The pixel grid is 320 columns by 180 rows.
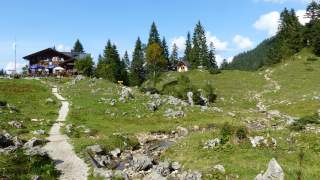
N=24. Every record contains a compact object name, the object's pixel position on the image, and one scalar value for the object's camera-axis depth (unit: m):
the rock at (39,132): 24.86
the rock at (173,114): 33.80
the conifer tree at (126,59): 105.98
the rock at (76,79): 55.12
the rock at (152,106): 35.20
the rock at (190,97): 43.98
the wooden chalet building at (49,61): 75.44
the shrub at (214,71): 67.98
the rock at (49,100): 37.79
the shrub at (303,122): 26.96
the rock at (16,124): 26.14
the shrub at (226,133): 19.95
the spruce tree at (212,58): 93.23
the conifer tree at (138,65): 82.72
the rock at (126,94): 39.22
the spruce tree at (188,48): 96.91
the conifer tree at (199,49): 85.59
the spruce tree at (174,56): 99.02
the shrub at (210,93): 50.42
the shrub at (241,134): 20.25
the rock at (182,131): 29.05
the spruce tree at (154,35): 87.89
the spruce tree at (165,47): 92.72
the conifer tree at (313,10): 83.49
